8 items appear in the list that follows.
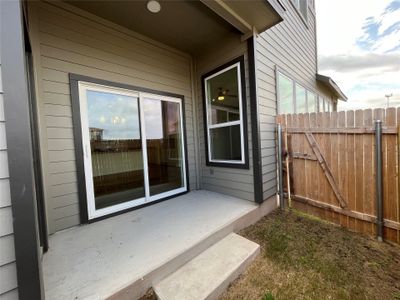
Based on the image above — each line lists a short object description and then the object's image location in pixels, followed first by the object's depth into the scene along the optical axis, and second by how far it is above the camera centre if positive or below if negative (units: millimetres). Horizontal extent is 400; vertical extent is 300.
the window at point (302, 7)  4839 +3766
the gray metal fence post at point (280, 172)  3258 -603
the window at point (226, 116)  3137 +511
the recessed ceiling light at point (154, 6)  2408 +1929
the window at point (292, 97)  3761 +1070
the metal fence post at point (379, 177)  2211 -546
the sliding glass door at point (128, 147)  2607 +5
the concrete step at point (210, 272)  1513 -1239
